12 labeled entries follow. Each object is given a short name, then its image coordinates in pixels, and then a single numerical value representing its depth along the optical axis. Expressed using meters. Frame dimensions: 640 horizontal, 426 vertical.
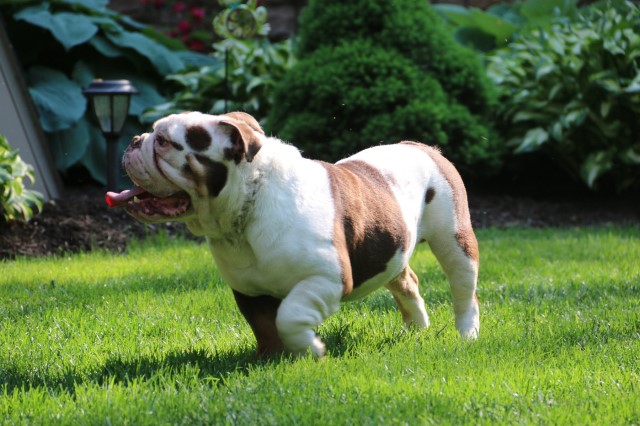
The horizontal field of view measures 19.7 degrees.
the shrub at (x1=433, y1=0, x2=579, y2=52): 19.54
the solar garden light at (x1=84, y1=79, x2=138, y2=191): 14.14
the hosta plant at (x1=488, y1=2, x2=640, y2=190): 15.64
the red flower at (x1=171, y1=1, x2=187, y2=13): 23.40
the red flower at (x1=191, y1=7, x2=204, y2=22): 22.98
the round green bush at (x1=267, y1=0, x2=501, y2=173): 15.15
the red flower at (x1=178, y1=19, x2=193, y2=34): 22.74
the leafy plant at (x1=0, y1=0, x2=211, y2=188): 16.47
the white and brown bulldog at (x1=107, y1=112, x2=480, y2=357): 6.55
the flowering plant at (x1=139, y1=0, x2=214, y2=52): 22.79
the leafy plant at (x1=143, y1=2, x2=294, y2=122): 17.48
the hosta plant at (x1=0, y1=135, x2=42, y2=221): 11.95
